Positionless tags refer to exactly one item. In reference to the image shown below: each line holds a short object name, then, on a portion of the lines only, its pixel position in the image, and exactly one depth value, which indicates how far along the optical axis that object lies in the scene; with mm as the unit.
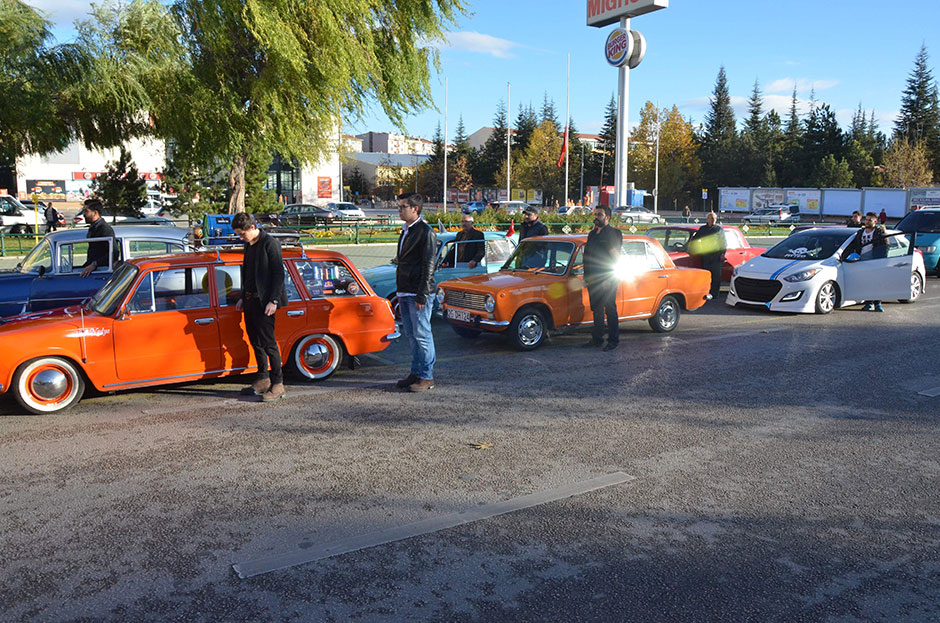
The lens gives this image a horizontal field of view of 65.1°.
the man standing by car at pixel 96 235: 9359
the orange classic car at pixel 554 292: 9188
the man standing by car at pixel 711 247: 13883
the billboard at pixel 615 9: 28359
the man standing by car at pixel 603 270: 9266
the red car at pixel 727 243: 15266
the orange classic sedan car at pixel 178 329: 6395
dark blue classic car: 8883
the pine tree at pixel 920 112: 81062
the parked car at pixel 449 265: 11719
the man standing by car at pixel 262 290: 6762
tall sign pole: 28328
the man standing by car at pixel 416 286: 7109
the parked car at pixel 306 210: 42725
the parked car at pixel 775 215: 52312
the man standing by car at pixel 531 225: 12927
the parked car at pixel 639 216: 41347
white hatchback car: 12375
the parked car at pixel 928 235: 18375
